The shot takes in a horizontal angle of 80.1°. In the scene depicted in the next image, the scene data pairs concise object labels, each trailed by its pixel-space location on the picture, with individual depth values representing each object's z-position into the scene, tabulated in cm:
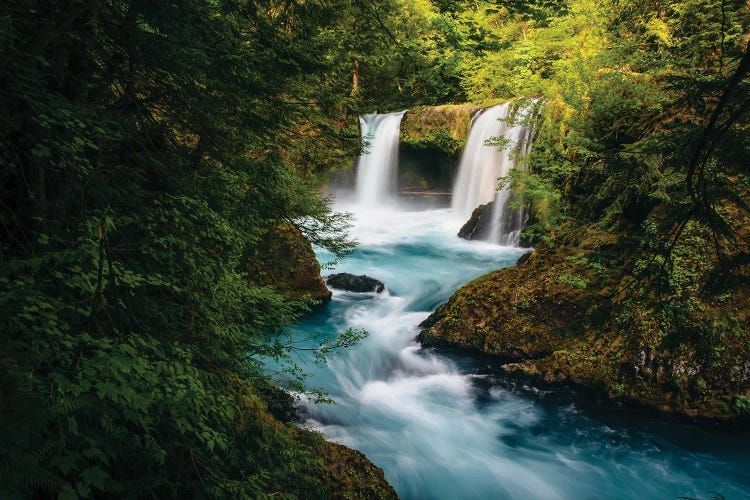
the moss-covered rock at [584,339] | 604
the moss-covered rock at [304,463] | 352
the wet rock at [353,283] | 1159
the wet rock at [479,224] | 1492
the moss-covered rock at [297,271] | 943
